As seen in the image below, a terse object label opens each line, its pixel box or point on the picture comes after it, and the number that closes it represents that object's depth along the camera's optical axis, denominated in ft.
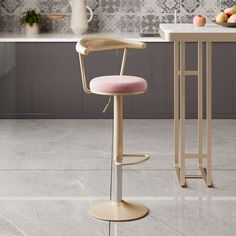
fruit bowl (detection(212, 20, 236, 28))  17.55
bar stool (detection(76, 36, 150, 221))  15.05
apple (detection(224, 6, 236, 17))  18.34
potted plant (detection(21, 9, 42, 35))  28.45
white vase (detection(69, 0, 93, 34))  28.50
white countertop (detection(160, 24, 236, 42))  16.46
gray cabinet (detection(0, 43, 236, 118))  26.96
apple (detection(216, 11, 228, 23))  18.06
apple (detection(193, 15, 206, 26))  18.35
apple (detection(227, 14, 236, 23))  17.57
